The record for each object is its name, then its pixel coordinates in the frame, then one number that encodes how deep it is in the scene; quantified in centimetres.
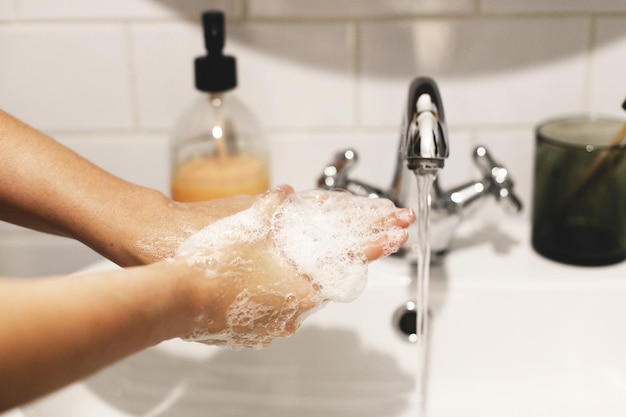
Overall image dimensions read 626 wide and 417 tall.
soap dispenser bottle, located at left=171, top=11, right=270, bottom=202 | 61
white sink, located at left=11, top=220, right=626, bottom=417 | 61
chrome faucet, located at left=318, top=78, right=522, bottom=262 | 63
